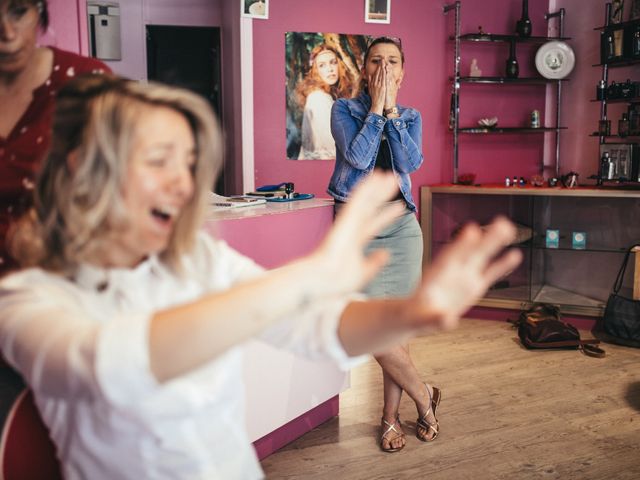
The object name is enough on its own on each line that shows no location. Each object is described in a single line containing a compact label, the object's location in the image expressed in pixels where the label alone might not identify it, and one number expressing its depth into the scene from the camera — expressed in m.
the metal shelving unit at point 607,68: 4.31
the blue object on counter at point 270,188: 3.09
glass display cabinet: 4.35
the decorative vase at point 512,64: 4.86
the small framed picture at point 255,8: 4.36
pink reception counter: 2.37
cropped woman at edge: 1.04
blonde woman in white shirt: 0.71
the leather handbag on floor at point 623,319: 3.96
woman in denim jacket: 2.66
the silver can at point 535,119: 4.94
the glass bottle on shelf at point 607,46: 4.41
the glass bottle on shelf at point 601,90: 4.46
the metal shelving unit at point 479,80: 4.76
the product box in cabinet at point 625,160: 4.30
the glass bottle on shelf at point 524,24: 4.80
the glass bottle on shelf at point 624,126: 4.37
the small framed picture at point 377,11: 4.68
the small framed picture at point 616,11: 4.39
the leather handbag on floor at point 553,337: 3.92
